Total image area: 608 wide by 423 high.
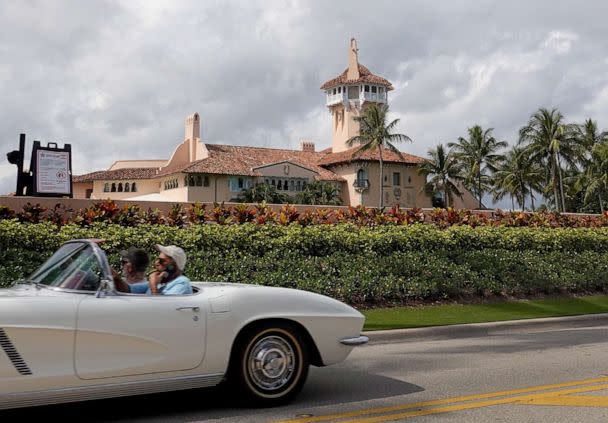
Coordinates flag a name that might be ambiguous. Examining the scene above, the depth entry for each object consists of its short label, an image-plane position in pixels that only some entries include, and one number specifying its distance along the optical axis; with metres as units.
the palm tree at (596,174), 62.28
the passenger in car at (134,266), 6.26
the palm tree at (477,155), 75.56
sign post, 17.78
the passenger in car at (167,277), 5.99
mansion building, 66.12
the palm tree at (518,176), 70.69
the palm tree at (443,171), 74.94
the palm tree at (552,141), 64.81
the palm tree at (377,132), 70.19
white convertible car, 4.96
